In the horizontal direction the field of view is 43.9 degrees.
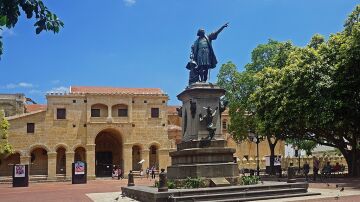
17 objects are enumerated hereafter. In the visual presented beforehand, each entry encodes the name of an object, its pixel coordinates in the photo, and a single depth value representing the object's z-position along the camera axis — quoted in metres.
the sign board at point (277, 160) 37.81
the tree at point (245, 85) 41.41
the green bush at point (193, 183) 16.36
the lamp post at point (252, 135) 37.23
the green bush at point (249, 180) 17.71
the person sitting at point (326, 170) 33.16
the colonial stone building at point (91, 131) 52.44
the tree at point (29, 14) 4.88
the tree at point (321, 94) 26.02
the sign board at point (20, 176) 36.56
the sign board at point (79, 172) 38.00
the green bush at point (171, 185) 17.06
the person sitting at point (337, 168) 39.94
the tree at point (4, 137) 44.97
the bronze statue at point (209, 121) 18.06
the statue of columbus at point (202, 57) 19.77
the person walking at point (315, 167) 30.41
